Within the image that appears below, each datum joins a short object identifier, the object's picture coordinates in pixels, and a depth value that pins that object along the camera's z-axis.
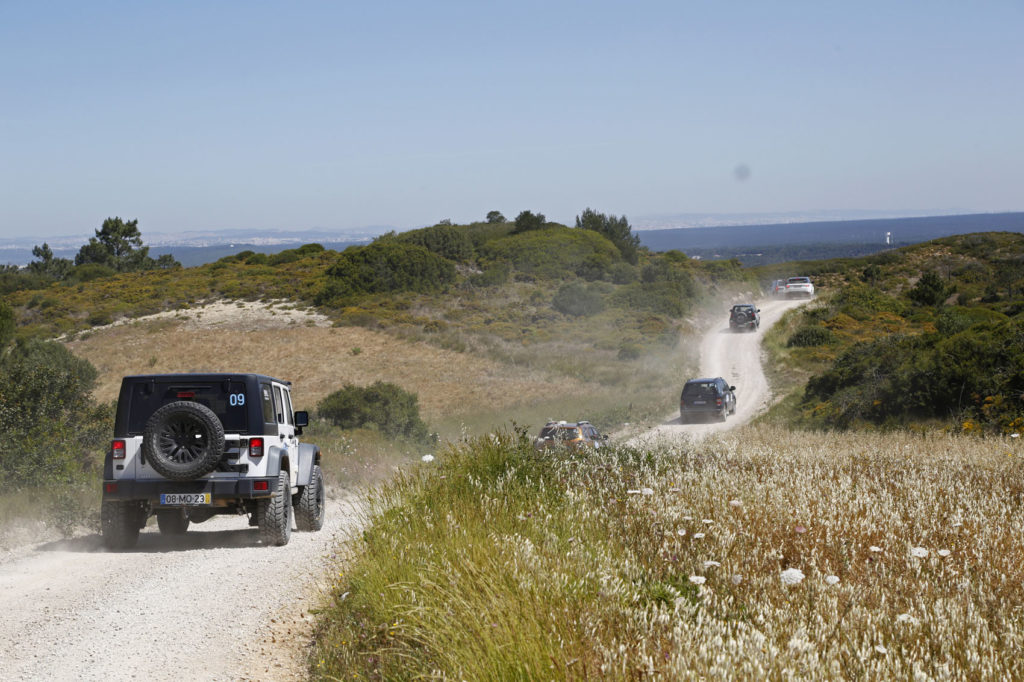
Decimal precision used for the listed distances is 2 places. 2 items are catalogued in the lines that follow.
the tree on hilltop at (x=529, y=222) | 96.56
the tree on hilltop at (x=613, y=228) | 95.62
